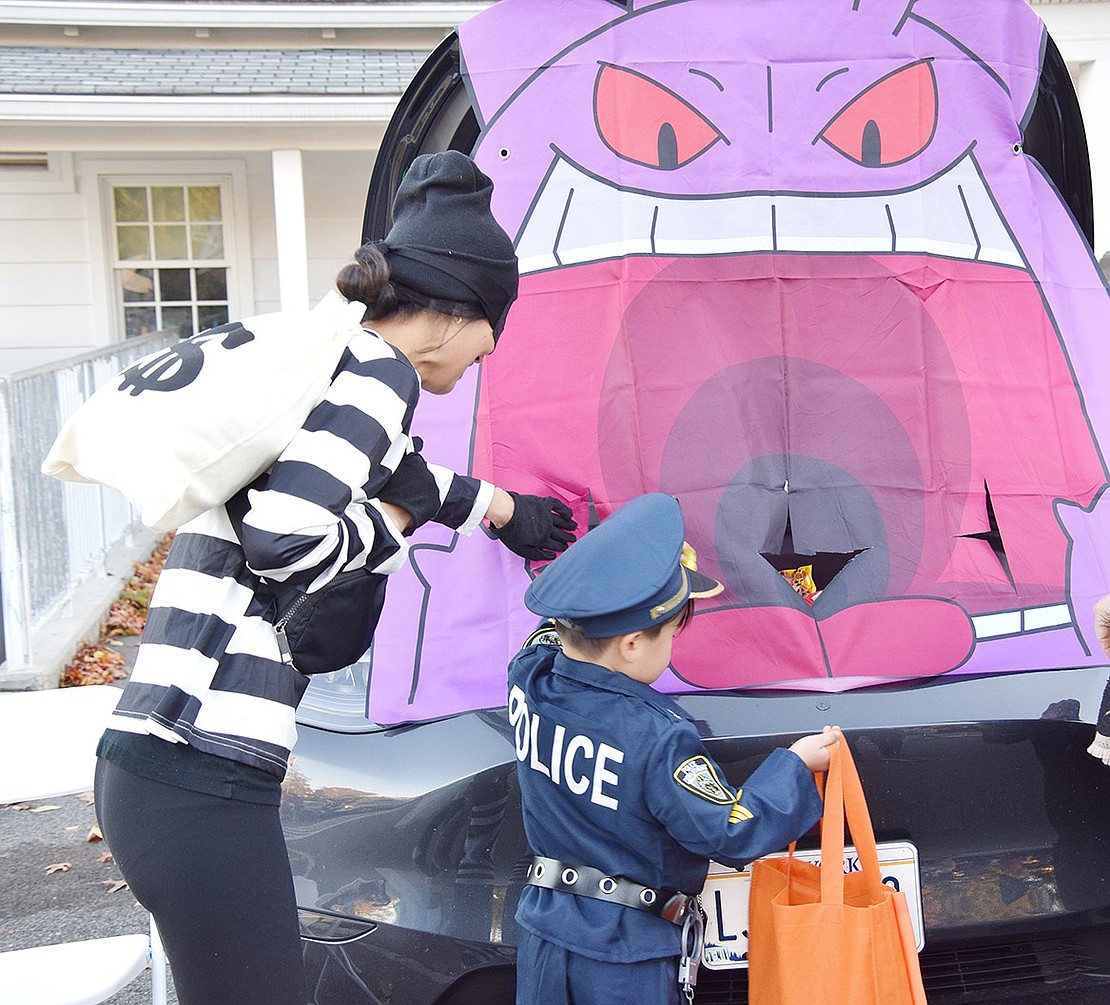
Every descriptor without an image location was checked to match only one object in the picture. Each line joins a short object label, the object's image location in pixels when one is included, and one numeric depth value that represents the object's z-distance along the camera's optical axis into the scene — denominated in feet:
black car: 6.66
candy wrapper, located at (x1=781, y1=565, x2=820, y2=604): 8.49
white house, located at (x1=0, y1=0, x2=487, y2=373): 32.73
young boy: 5.80
